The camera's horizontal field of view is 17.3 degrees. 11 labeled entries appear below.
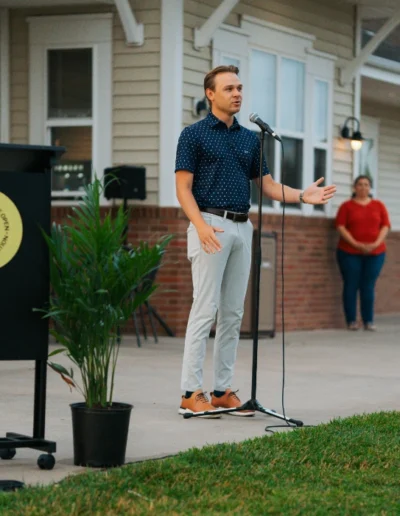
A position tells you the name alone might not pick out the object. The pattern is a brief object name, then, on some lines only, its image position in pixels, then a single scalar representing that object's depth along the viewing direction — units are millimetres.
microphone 7255
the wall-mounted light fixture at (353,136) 16406
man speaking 7531
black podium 5809
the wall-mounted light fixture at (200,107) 13531
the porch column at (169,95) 13344
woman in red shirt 15680
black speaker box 13062
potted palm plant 5793
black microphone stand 7344
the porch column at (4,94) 14117
